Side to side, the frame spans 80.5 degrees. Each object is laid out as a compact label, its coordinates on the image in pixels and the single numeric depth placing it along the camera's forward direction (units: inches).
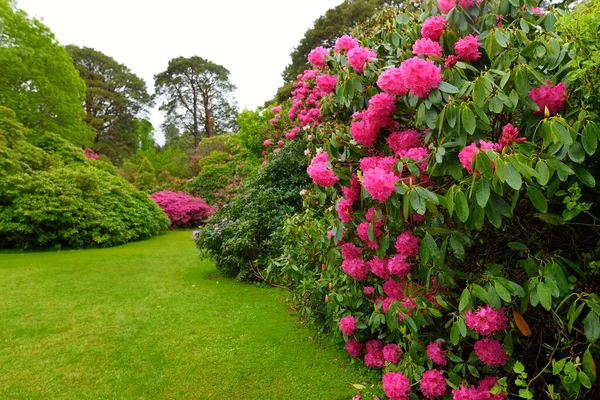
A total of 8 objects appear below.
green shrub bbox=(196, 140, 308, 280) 202.1
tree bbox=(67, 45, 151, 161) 959.0
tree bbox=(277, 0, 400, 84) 671.8
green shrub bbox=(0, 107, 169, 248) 306.5
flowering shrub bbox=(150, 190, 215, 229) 510.6
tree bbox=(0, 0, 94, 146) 456.3
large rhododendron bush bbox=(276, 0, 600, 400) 50.9
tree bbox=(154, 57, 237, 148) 1113.4
